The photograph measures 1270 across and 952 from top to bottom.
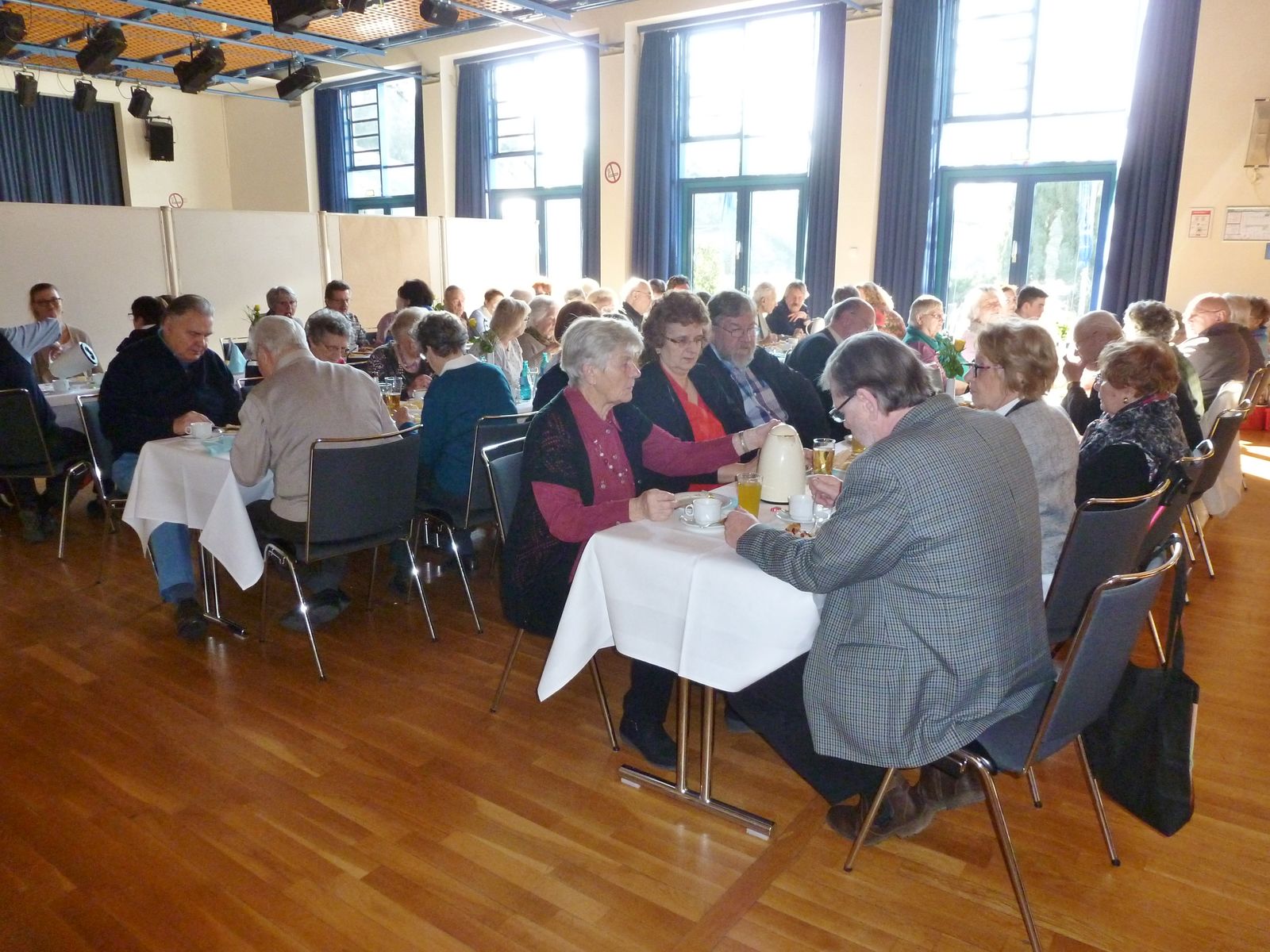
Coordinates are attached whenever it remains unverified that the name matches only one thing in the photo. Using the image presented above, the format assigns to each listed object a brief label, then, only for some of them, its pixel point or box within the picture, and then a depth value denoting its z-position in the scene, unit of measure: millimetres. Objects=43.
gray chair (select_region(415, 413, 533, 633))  3465
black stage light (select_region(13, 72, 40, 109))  10852
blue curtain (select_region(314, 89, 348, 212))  13438
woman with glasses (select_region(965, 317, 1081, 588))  2574
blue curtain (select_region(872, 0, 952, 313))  8656
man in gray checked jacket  1769
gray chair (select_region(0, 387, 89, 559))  4273
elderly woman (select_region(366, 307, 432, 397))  5246
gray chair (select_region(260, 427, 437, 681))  3104
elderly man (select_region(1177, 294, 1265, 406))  5160
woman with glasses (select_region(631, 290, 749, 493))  3338
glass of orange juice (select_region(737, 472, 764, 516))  2479
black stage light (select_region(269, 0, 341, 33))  7000
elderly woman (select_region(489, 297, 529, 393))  5324
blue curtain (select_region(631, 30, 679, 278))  10273
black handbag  1888
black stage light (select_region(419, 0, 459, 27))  8625
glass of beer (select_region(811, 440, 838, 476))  2859
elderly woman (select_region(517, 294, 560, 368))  6051
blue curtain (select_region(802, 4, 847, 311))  9173
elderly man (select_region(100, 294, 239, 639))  3928
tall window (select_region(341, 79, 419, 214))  12750
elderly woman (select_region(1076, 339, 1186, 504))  2842
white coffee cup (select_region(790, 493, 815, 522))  2377
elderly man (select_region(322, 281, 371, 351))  7762
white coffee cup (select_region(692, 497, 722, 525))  2381
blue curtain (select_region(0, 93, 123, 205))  12188
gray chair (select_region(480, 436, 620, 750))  2773
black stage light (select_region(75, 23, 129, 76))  8859
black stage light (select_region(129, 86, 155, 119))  11297
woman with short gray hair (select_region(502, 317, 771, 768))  2520
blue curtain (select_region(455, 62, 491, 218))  11797
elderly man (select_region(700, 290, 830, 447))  3898
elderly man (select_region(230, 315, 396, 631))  3254
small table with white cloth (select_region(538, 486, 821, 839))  2123
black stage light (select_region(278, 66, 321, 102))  10516
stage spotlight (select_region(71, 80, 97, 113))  11109
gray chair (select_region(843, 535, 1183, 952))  1742
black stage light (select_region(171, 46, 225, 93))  9383
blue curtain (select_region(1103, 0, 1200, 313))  7594
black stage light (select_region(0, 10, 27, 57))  8398
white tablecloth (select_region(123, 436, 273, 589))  3293
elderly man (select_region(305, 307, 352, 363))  4016
